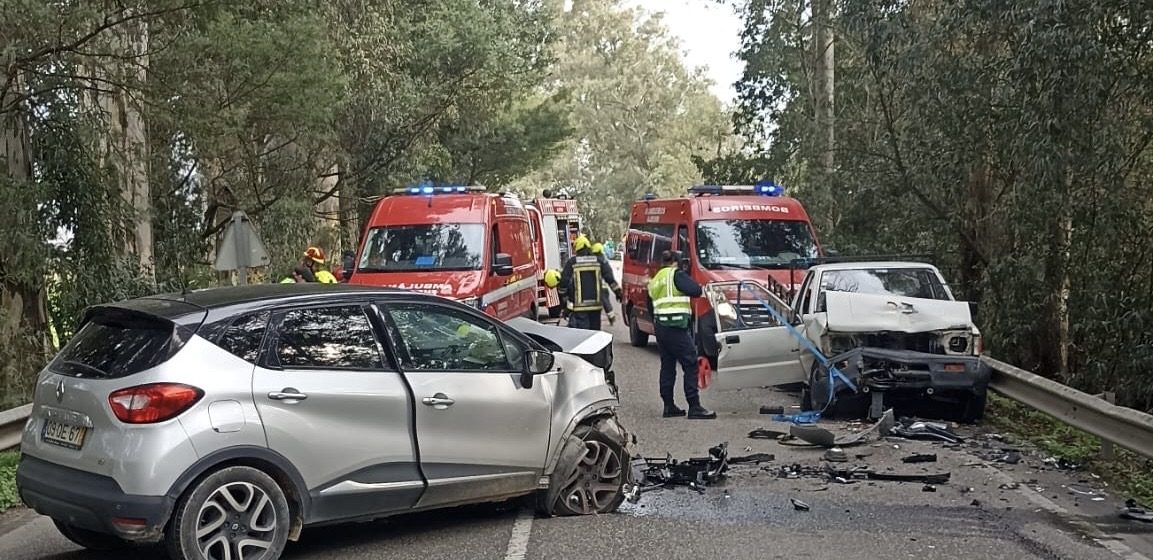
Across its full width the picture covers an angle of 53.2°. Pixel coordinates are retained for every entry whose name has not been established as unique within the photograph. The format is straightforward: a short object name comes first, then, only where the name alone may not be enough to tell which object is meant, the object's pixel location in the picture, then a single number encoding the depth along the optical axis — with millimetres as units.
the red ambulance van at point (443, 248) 13930
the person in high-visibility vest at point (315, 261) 13038
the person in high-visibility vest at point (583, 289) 14711
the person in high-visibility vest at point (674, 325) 11773
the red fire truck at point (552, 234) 22266
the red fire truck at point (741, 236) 15758
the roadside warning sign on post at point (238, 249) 13125
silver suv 5637
